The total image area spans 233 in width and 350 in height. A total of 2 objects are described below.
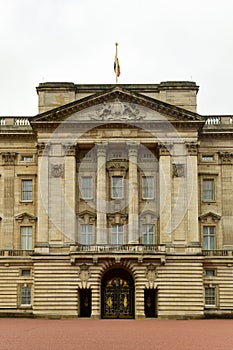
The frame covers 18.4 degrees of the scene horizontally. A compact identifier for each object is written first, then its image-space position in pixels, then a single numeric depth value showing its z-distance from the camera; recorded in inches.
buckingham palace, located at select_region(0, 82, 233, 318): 2352.4
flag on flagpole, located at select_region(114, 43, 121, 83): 2586.1
